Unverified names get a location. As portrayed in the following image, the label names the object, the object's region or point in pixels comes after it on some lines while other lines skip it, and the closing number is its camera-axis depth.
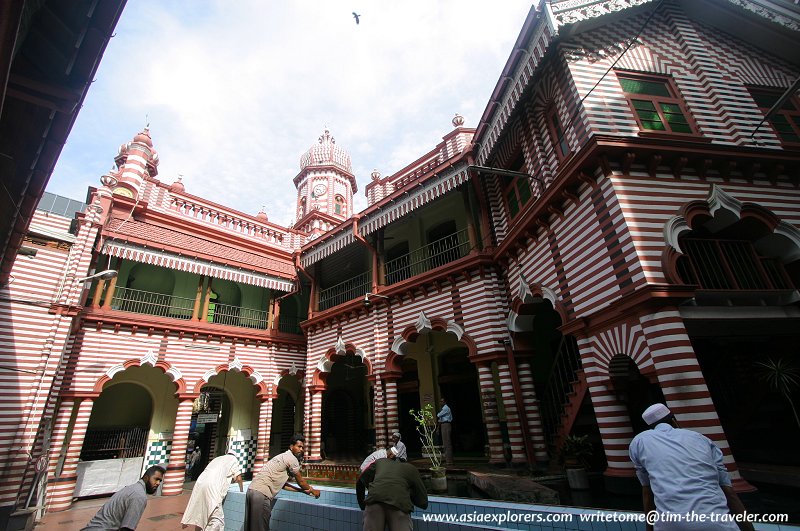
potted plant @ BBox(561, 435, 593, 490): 6.21
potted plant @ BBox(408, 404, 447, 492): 7.05
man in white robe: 4.78
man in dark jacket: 3.88
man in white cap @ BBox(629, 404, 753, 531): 2.64
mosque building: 6.17
